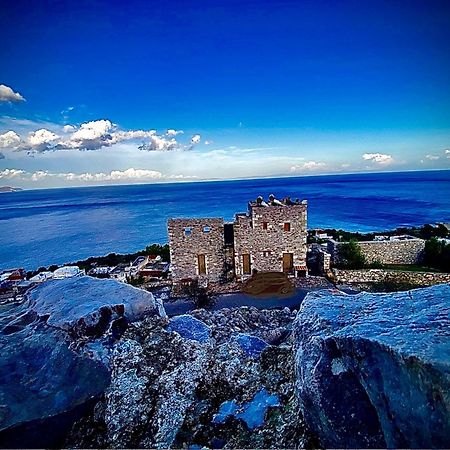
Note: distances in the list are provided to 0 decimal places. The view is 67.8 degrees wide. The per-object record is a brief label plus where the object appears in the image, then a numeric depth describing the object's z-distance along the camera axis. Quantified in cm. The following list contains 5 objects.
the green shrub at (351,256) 1700
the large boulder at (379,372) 189
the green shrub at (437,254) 1708
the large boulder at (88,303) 386
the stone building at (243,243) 1571
